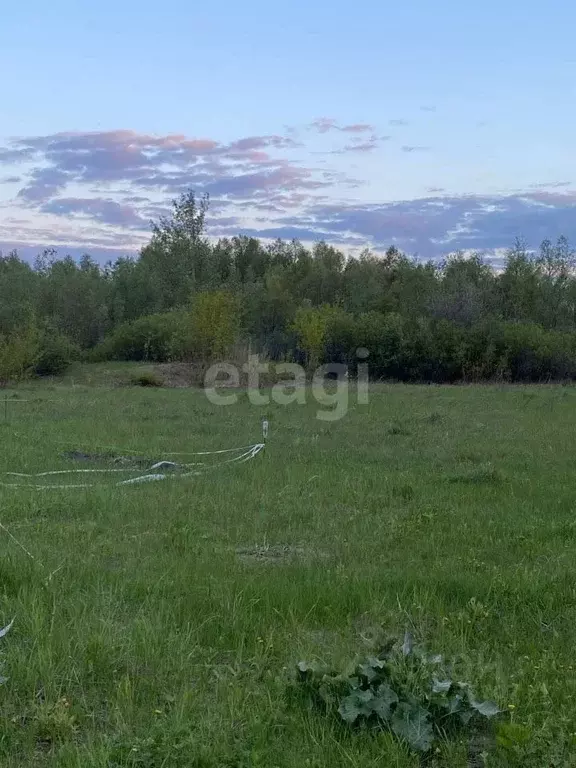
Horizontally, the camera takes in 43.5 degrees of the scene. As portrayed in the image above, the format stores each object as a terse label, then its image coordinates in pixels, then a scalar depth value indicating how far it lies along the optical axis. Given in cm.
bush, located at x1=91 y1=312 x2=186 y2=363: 3572
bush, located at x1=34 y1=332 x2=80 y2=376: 3194
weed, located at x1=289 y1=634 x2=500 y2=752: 282
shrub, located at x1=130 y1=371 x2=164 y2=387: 2702
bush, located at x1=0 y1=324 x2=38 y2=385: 2777
